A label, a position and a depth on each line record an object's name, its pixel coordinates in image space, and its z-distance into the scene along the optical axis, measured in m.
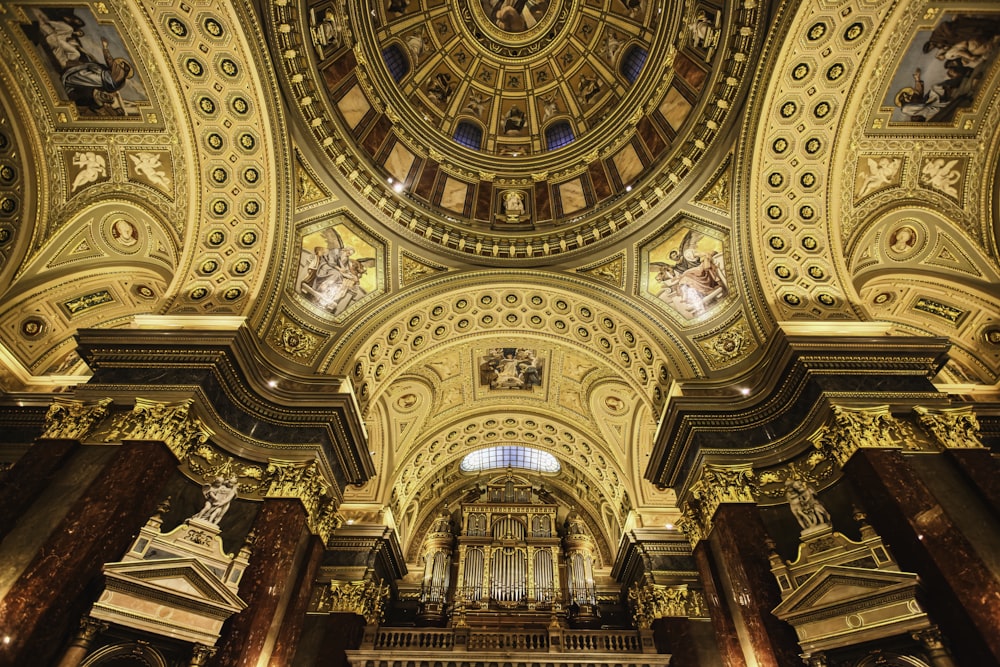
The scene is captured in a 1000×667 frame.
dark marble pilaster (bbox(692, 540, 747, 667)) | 8.98
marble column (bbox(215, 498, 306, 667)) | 8.37
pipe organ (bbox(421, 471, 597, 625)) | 17.77
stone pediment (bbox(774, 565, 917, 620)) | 7.29
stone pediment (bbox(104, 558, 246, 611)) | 7.55
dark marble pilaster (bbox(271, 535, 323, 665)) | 9.20
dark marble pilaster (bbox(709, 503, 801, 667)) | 8.15
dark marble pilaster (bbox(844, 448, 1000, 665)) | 6.66
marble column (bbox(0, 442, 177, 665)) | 6.72
